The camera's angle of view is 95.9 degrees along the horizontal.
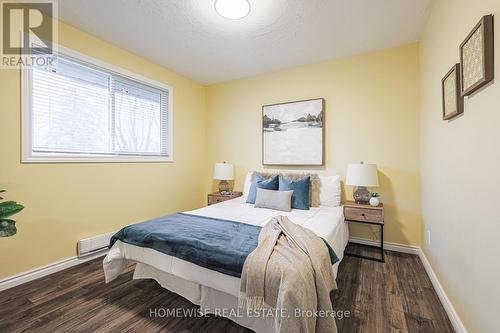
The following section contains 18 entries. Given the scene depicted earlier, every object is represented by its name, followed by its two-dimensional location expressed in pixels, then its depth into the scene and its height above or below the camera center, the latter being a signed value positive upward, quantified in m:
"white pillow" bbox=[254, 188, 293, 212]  2.68 -0.41
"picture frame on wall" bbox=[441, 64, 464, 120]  1.51 +0.52
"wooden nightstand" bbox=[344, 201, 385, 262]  2.55 -0.56
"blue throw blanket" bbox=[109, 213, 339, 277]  1.50 -0.56
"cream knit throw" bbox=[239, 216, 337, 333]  1.16 -0.67
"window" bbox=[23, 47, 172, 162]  2.25 +0.63
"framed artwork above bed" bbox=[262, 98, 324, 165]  3.24 +0.50
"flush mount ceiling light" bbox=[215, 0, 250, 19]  1.99 +1.44
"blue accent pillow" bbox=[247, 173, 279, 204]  2.98 -0.25
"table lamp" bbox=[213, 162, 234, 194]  3.73 -0.10
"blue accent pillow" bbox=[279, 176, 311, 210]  2.76 -0.29
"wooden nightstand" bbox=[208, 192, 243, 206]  3.61 -0.50
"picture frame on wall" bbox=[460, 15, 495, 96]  1.11 +0.60
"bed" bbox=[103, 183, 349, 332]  1.53 -0.78
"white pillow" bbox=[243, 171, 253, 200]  3.48 -0.28
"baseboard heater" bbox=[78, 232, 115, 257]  2.51 -0.91
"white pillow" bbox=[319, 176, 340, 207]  2.93 -0.34
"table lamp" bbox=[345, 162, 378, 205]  2.63 -0.11
